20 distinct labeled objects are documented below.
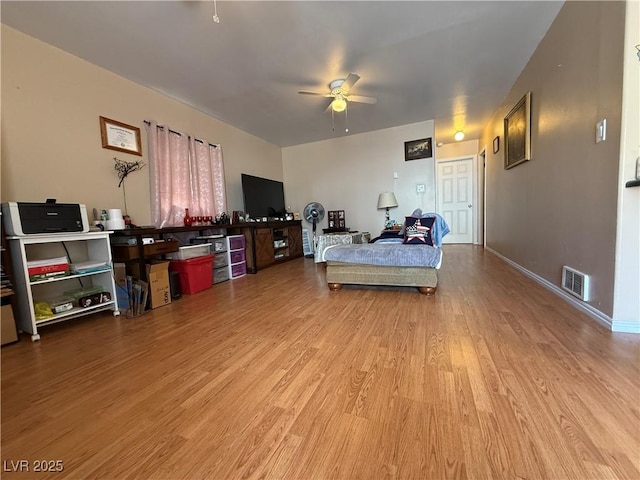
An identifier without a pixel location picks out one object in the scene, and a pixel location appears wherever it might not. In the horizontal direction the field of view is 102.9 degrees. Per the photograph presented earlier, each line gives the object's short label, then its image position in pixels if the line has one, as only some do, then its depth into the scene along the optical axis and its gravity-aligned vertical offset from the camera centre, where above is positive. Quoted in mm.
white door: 6148 +350
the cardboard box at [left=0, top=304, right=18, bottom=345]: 1826 -660
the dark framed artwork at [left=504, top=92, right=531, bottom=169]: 2896 +947
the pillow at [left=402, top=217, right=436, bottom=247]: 2879 -204
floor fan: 5562 +135
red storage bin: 3039 -577
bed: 2582 -502
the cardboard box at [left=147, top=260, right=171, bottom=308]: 2574 -571
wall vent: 1925 -624
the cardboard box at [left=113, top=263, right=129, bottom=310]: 2490 -541
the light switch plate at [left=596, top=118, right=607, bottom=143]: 1688 +489
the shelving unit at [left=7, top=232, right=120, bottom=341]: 1921 -375
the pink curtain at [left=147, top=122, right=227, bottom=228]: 3195 +683
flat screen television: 4320 +452
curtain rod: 3126 +1267
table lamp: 4832 +273
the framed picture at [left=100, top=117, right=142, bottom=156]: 2707 +1030
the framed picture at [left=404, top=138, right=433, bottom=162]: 4809 +1220
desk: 2541 -239
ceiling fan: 3127 +1544
